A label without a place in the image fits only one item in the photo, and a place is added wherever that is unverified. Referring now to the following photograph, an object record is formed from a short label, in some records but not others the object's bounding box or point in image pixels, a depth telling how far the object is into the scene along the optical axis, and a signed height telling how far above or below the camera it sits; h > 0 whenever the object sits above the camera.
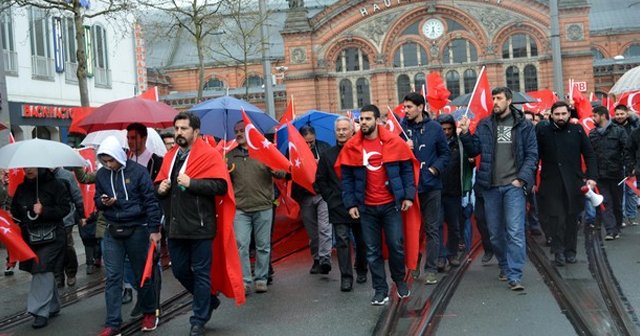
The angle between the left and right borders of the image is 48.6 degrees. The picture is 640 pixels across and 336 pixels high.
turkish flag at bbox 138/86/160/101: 10.03 +0.93
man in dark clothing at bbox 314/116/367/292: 8.14 -0.63
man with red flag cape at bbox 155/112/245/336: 6.36 -0.46
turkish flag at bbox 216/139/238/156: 8.52 +0.10
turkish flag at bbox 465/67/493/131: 8.66 +0.44
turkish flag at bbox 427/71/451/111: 11.26 +0.73
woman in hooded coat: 7.45 -0.63
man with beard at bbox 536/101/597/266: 8.86 -0.49
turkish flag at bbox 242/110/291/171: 8.30 +0.03
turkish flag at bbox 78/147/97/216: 10.55 -0.38
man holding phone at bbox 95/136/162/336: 6.71 -0.55
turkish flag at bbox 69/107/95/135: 9.64 +0.70
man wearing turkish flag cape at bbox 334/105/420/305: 7.25 -0.45
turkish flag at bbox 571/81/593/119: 13.71 +0.56
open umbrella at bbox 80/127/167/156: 8.92 +0.30
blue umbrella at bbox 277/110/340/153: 11.36 +0.42
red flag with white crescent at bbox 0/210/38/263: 7.34 -0.75
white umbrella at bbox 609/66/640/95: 14.44 +0.98
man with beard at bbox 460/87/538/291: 7.69 -0.36
